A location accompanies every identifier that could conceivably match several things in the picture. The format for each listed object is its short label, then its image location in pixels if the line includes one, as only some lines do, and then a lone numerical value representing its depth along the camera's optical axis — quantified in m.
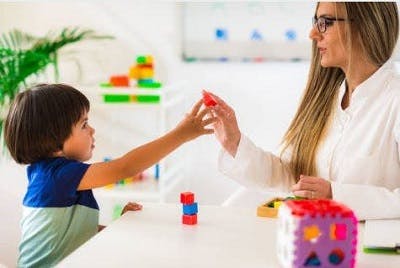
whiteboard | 2.89
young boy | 1.46
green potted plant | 2.71
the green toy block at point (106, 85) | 2.85
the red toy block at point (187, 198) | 1.37
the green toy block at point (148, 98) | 2.80
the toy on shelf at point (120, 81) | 2.85
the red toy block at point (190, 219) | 1.36
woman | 1.50
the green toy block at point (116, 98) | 2.85
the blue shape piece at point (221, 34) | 2.95
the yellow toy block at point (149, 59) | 2.90
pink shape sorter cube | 0.96
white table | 1.13
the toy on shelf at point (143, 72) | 2.84
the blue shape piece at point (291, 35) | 2.90
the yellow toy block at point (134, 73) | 2.85
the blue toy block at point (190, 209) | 1.37
